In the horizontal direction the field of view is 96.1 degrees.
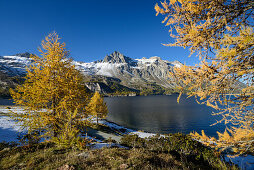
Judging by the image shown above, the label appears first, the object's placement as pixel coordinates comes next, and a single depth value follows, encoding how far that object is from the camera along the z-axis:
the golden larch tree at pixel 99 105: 33.70
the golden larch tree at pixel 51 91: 7.55
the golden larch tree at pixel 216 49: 3.31
